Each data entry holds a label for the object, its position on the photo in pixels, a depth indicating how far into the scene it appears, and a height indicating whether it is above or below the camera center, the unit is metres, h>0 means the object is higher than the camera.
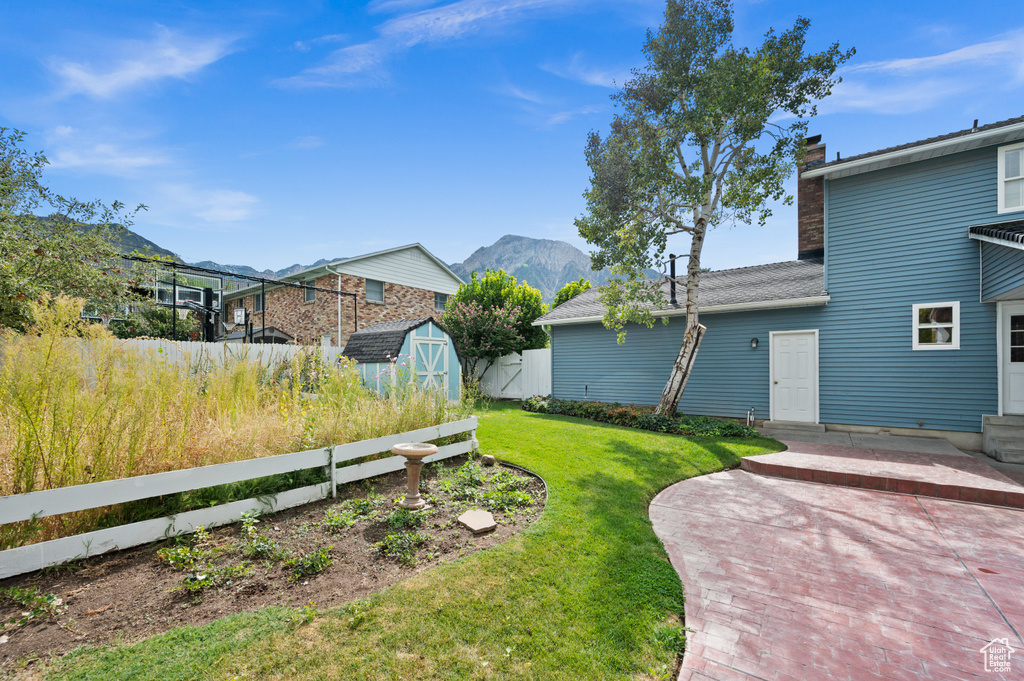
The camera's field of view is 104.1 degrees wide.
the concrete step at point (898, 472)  4.78 -1.85
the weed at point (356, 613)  2.21 -1.57
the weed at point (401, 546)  2.96 -1.61
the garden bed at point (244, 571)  2.12 -1.55
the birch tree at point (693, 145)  7.96 +4.24
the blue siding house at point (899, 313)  7.01 +0.52
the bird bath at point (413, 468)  3.71 -1.21
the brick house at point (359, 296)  16.19 +1.97
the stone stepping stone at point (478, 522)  3.42 -1.61
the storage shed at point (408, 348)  10.08 -0.27
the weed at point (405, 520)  3.42 -1.58
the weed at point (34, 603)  2.15 -1.47
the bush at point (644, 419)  8.04 -1.83
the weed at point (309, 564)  2.70 -1.55
